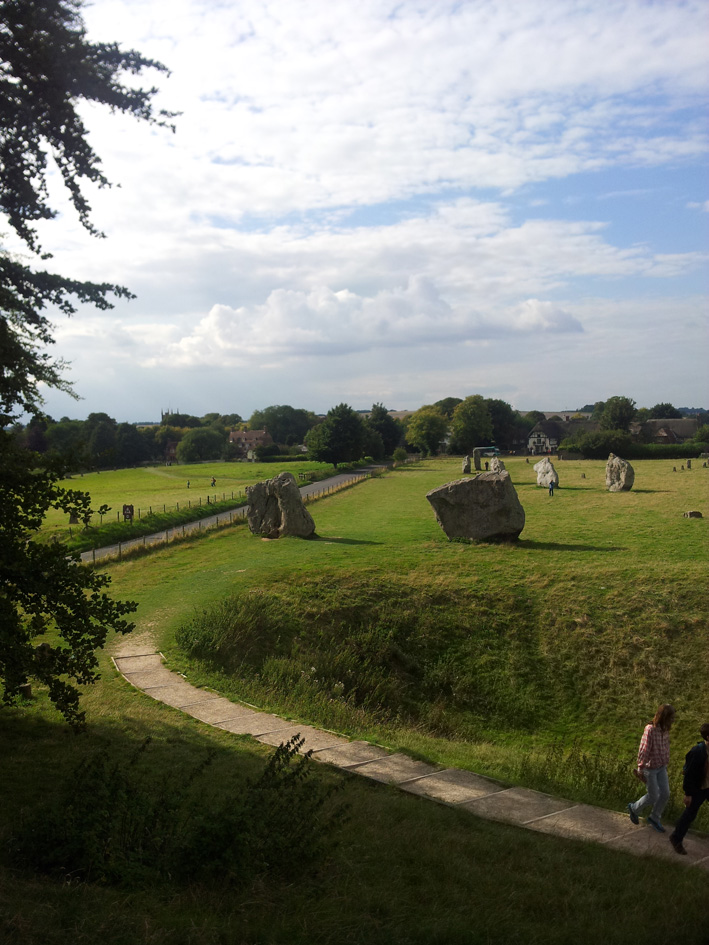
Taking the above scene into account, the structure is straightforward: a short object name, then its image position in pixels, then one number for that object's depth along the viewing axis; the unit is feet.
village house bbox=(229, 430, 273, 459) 516.73
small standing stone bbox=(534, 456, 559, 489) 170.81
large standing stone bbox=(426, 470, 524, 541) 88.38
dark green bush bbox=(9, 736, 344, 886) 21.94
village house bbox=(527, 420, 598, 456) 491.72
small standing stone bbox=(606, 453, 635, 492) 152.97
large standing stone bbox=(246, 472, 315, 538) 102.83
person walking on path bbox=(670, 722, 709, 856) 30.22
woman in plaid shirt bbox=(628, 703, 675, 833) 32.09
